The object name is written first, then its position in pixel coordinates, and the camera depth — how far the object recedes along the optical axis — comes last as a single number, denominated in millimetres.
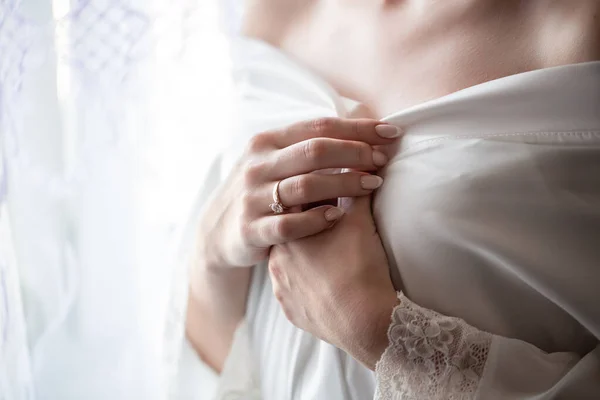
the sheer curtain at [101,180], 862
